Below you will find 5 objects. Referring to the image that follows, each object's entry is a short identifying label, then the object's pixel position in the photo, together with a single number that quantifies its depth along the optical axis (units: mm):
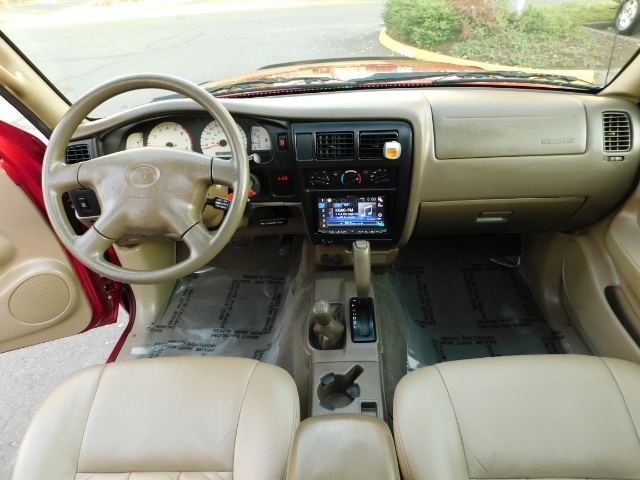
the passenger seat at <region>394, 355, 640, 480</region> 1072
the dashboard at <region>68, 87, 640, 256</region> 1562
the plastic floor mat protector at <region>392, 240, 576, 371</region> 2039
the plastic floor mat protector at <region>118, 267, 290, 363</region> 2100
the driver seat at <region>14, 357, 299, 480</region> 1127
